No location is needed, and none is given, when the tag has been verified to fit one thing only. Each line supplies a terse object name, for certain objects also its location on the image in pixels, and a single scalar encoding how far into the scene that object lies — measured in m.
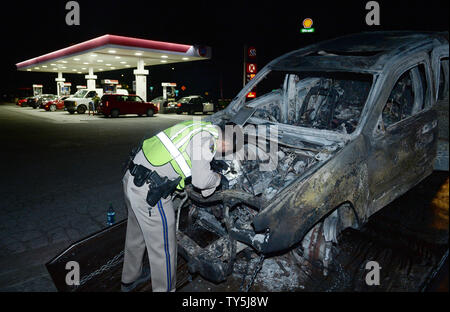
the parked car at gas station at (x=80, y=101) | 22.36
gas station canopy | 19.03
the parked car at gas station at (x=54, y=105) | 25.48
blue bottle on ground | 4.07
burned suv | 2.49
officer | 2.47
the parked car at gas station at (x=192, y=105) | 24.39
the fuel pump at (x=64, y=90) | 35.64
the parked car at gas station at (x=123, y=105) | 19.69
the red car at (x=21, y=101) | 32.04
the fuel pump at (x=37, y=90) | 37.16
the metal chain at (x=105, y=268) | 3.07
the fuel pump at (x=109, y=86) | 31.12
